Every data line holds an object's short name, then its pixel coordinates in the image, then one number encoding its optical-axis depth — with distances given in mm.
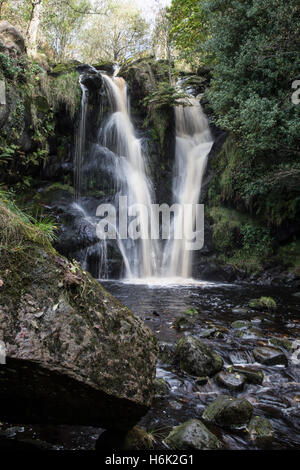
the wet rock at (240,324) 5227
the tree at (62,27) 20406
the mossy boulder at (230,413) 2600
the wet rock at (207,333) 4714
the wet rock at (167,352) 3818
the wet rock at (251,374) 3398
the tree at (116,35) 26797
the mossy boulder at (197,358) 3498
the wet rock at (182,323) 5172
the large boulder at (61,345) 1670
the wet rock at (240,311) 6219
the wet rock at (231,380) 3234
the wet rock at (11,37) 7594
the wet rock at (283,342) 4285
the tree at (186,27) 14953
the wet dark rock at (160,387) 3082
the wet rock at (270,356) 3826
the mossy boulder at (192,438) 2234
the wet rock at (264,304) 6559
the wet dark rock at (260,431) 2432
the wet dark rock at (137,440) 2076
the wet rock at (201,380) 3304
